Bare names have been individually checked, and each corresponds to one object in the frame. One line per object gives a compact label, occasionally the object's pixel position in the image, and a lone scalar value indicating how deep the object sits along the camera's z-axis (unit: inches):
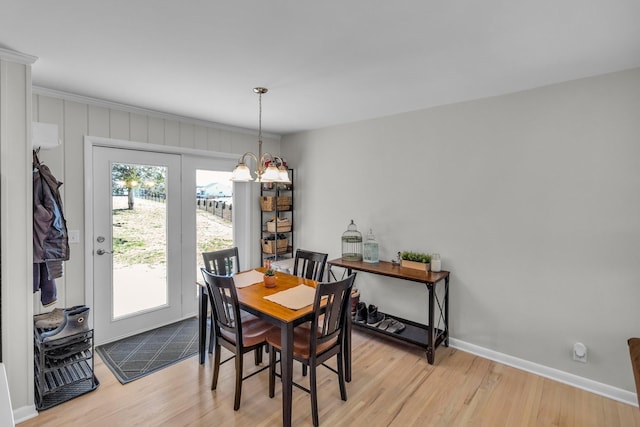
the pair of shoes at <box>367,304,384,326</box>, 129.5
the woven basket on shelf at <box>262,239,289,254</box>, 169.2
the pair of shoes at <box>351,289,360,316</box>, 138.6
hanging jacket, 85.5
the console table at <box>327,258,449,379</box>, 110.1
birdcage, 141.8
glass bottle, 136.0
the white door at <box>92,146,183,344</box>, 121.7
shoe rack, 87.7
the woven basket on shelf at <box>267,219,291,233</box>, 168.2
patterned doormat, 106.2
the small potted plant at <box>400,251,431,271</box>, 121.1
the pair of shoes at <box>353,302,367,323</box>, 133.2
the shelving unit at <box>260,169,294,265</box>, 168.7
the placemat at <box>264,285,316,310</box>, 87.4
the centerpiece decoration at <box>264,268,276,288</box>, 103.9
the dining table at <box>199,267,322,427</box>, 77.4
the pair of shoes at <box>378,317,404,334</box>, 123.0
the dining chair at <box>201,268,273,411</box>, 83.8
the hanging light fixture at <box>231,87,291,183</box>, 95.4
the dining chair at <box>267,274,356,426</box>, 80.2
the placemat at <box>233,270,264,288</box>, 108.0
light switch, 112.4
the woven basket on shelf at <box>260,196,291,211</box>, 167.9
